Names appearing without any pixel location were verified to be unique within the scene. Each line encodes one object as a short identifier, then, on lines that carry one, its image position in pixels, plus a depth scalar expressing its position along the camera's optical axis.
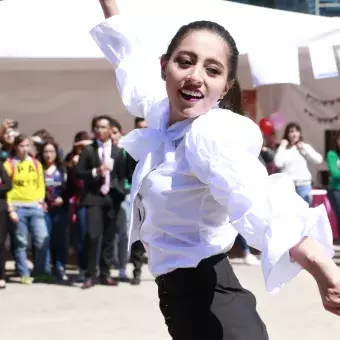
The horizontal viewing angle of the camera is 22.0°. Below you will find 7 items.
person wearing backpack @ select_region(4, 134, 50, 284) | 8.22
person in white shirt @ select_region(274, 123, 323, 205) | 9.93
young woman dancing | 2.21
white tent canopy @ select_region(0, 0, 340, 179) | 9.42
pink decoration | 11.14
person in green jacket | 9.61
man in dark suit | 7.95
